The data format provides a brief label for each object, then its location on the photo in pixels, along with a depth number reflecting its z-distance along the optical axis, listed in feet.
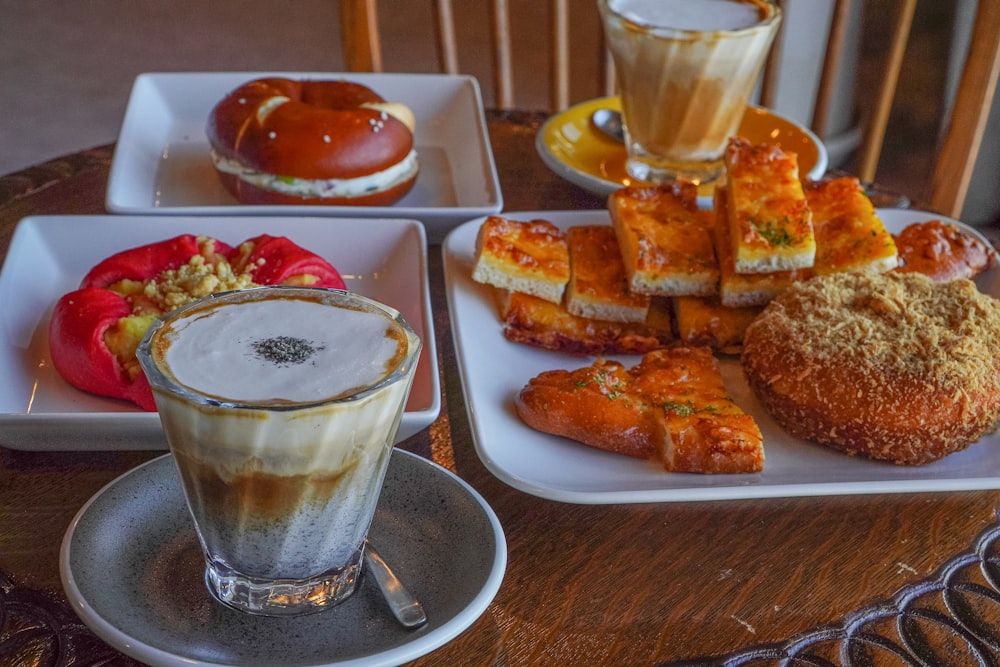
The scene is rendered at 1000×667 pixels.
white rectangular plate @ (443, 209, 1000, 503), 3.72
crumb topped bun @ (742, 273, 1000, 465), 4.05
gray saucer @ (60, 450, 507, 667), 2.76
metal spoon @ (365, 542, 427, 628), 2.96
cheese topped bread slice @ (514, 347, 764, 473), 3.95
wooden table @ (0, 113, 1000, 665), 3.20
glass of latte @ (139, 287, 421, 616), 2.72
